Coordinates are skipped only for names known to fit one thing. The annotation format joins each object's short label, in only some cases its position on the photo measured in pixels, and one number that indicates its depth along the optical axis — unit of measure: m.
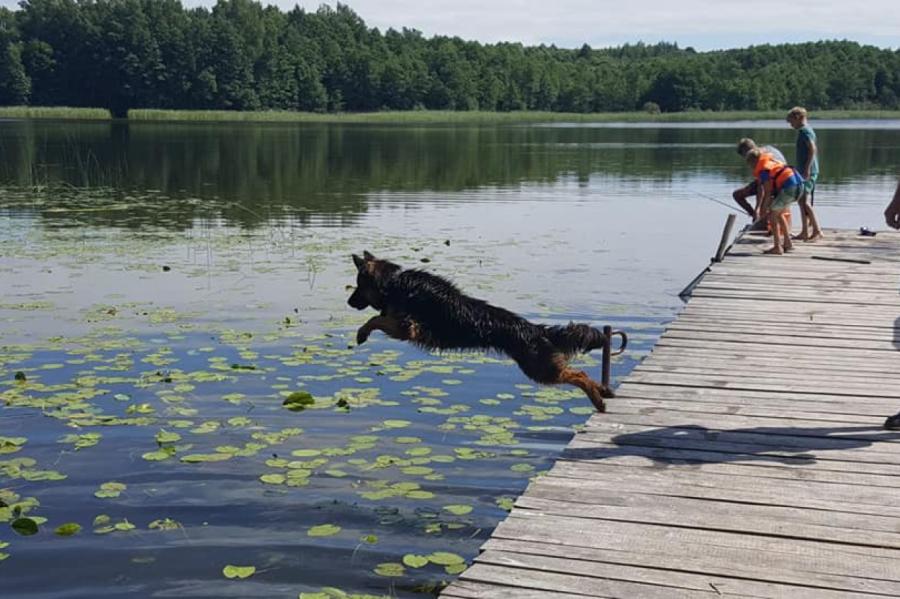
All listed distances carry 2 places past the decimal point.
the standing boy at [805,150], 13.20
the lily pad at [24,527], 5.73
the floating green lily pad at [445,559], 5.45
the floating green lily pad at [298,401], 8.03
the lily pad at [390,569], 5.40
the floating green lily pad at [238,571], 5.36
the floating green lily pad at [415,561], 5.44
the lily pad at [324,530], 5.83
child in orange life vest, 11.97
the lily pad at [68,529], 5.79
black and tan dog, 6.35
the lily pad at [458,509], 6.14
